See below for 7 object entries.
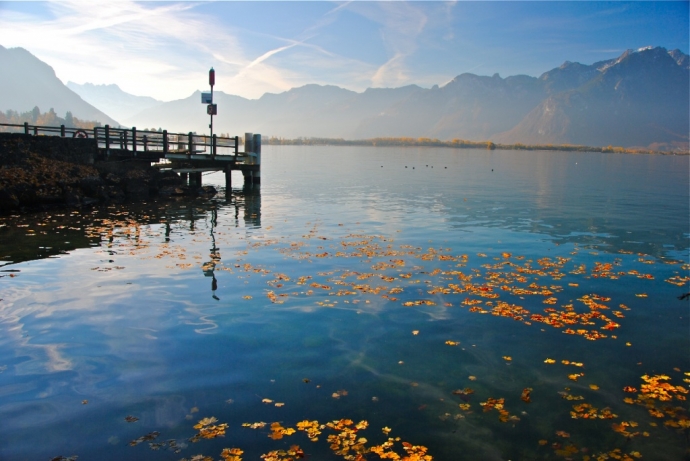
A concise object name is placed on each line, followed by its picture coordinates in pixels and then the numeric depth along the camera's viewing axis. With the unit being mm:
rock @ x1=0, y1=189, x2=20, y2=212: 26875
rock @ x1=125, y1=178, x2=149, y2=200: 36594
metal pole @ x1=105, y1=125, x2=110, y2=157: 36562
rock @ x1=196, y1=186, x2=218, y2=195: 41662
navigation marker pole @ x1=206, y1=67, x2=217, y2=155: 41531
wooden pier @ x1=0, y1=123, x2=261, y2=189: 36938
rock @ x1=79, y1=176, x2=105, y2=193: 32688
